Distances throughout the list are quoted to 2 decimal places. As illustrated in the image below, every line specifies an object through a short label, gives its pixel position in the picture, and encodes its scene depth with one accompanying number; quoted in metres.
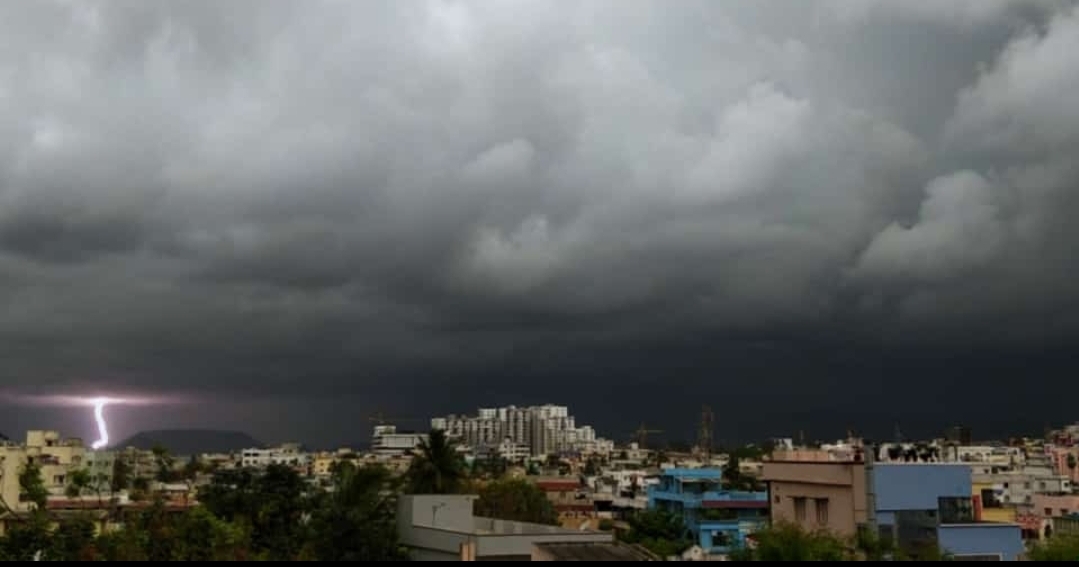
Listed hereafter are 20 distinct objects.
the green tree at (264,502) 44.87
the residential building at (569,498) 78.62
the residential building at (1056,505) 63.31
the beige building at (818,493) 38.97
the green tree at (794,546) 31.48
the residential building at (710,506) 65.19
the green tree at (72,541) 36.66
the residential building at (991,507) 50.09
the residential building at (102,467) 87.19
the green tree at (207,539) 34.44
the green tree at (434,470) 66.31
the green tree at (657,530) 65.69
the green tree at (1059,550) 33.28
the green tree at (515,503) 65.44
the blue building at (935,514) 37.72
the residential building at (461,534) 29.22
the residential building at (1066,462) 90.75
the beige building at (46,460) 63.38
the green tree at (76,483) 62.34
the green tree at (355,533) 31.38
